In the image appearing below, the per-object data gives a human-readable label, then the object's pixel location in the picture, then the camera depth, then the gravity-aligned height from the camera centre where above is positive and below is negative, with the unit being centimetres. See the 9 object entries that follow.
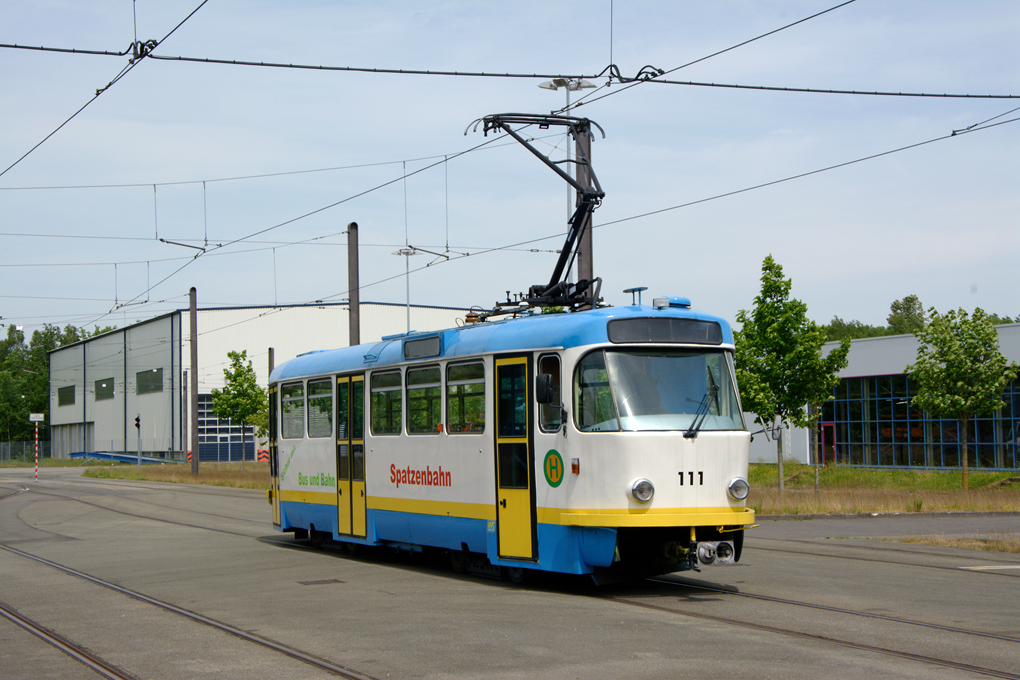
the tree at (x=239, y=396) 5794 +22
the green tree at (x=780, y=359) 2667 +78
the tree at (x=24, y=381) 11681 +257
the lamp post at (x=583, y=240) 1841 +268
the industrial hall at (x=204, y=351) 7844 +379
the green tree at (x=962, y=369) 3256 +52
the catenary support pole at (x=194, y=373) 4381 +115
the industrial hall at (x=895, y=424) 4150 -158
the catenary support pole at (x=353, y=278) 2756 +316
